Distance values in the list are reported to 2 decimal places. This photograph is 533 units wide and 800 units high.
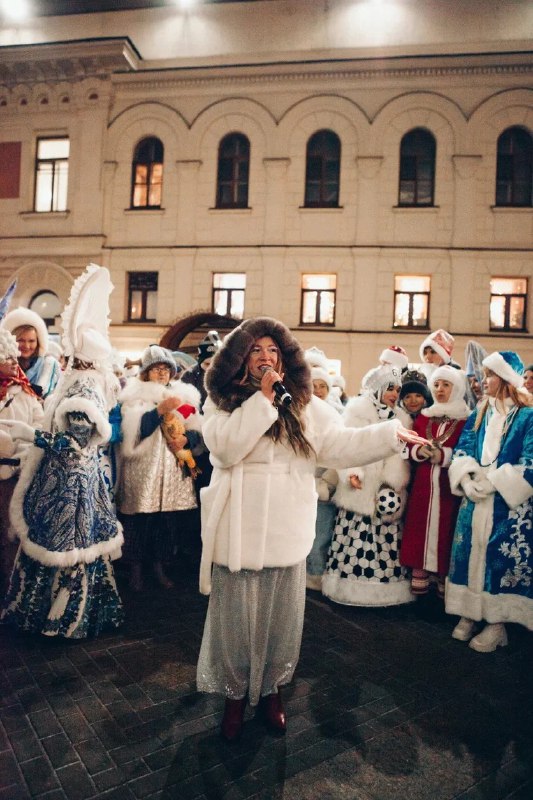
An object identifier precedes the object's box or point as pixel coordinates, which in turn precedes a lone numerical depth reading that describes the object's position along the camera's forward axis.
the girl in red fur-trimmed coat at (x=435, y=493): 4.74
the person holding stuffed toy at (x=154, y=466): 5.11
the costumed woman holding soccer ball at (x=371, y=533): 4.80
